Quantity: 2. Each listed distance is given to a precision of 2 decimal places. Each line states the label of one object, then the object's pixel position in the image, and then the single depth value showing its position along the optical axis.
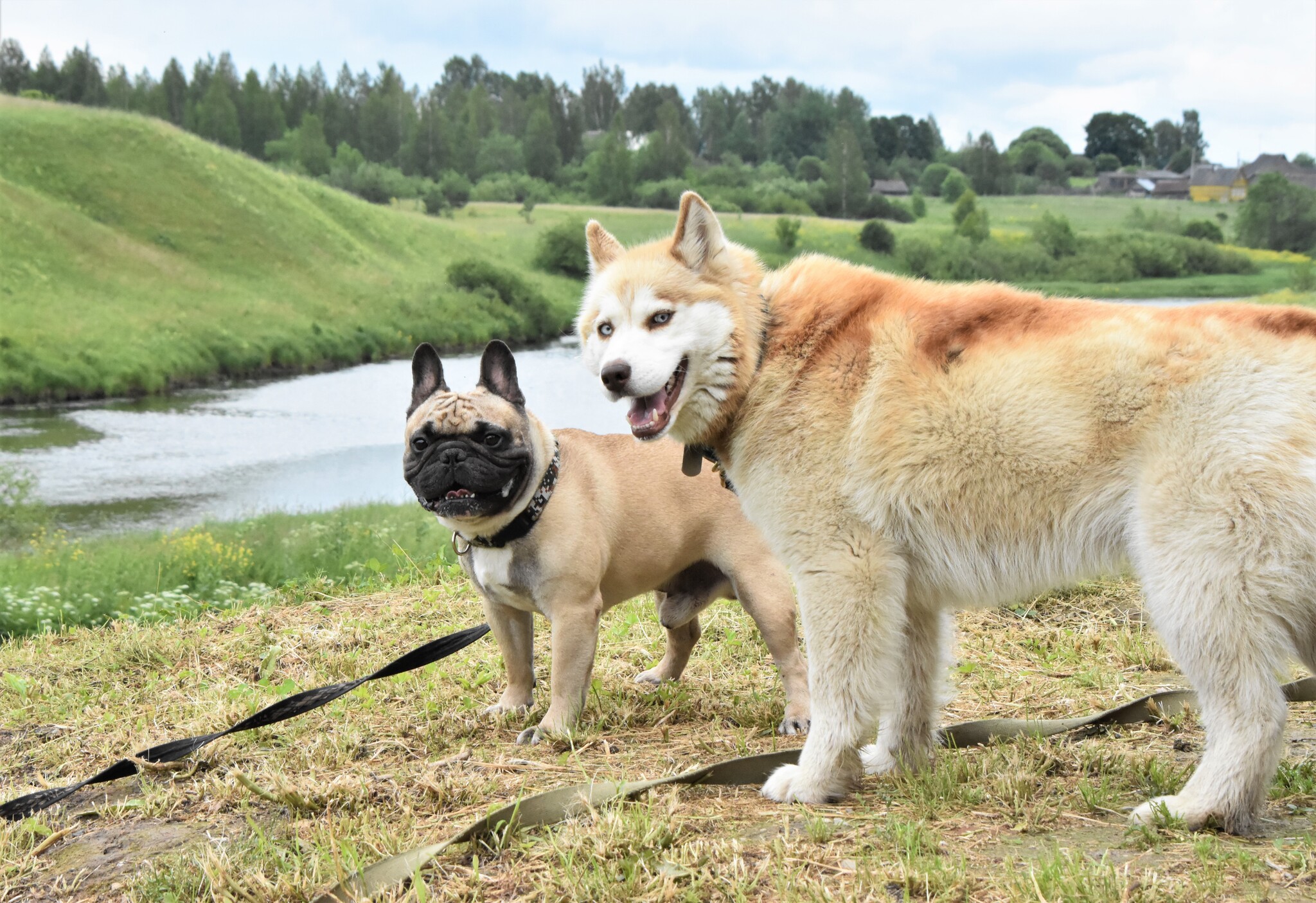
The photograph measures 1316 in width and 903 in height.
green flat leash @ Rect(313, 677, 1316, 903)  2.96
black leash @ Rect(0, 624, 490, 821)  3.79
